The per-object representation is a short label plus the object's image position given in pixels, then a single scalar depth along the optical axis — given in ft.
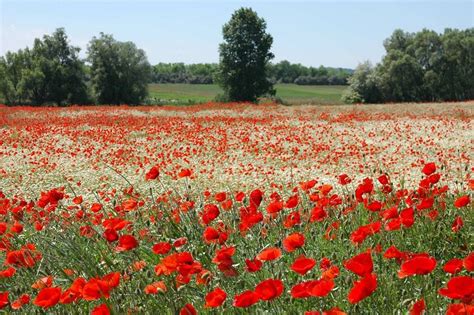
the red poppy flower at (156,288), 10.66
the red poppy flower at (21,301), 11.16
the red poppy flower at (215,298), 8.75
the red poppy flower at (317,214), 14.80
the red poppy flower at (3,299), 10.31
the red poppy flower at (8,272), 12.15
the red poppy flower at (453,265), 9.22
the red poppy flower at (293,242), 11.27
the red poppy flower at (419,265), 8.58
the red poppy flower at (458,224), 14.73
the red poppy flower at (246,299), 8.45
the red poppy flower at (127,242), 11.66
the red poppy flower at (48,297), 9.41
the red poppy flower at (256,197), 15.29
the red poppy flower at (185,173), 17.66
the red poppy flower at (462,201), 14.19
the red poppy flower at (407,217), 12.32
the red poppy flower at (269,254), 10.21
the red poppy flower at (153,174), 16.63
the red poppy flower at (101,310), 8.75
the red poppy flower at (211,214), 14.20
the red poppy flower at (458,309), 7.91
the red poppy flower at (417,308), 8.34
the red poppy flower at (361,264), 8.89
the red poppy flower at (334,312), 8.10
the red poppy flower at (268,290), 8.57
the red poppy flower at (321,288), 8.48
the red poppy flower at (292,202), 14.98
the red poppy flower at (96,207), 16.66
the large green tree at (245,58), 182.19
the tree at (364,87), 192.44
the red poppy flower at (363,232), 12.04
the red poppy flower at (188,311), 9.16
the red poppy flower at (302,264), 9.44
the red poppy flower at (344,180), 18.06
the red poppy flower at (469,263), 9.01
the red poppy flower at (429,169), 16.94
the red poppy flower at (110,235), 12.96
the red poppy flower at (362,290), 8.13
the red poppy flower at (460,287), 7.63
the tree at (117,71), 188.96
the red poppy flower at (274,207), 14.54
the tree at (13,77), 185.88
